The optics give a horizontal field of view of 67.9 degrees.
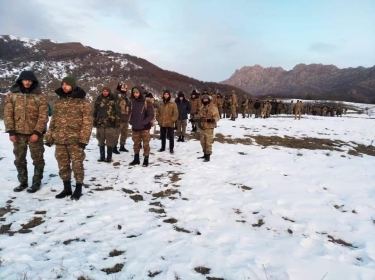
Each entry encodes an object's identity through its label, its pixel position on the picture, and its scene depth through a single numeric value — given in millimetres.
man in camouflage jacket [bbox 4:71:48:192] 5637
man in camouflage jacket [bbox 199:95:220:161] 9016
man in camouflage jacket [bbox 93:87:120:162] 8336
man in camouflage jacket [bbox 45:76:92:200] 5512
